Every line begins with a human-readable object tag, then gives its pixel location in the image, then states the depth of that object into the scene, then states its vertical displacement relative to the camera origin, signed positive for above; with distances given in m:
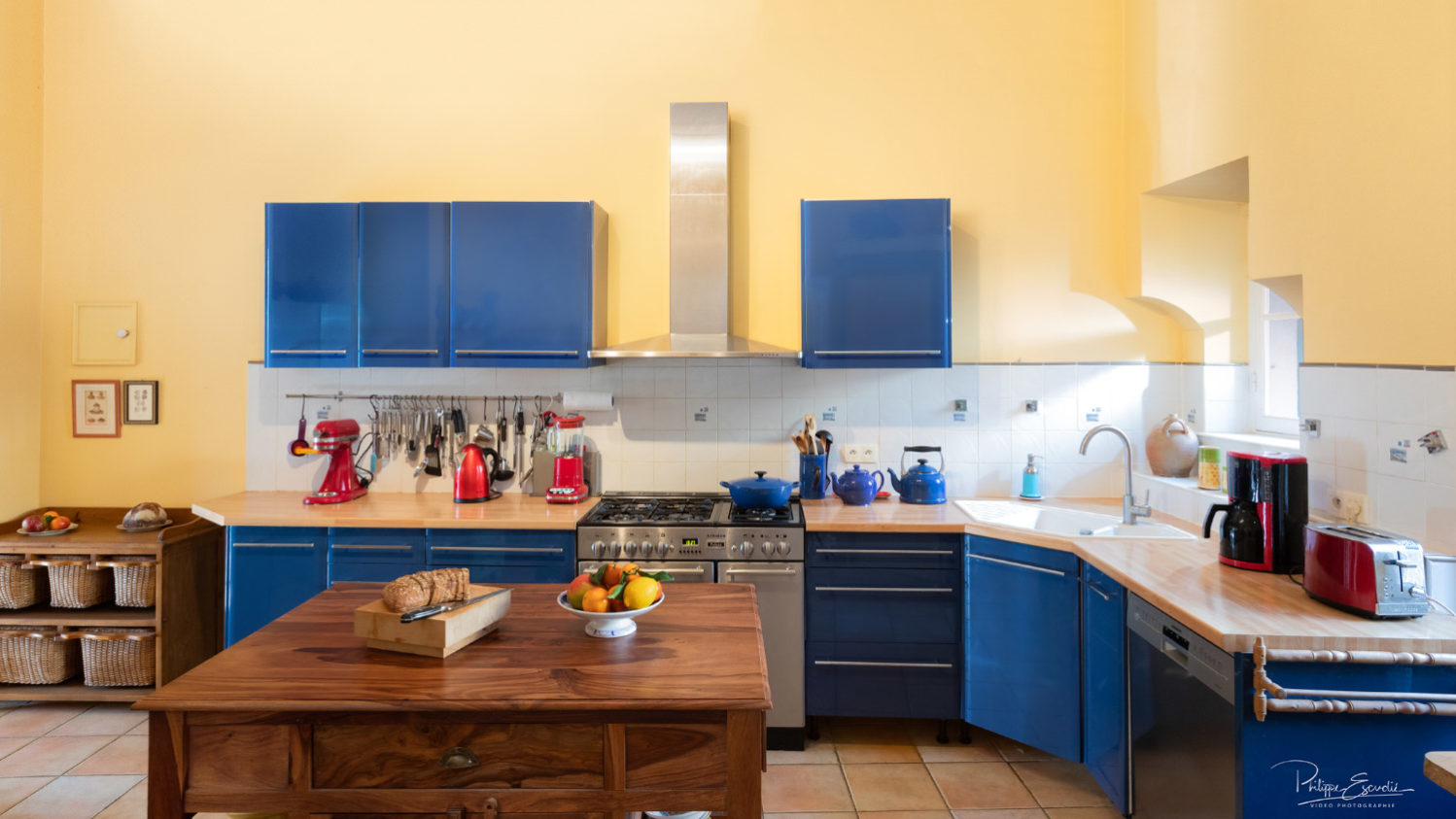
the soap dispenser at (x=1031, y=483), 3.69 -0.31
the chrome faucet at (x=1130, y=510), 3.24 -0.37
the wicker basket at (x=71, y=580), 3.46 -0.69
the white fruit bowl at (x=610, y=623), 1.83 -0.47
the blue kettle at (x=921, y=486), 3.60 -0.31
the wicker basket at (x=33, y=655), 3.44 -1.00
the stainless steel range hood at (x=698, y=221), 3.70 +0.87
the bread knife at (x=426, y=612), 1.75 -0.42
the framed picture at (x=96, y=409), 3.97 +0.03
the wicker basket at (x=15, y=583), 3.46 -0.70
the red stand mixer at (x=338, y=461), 3.58 -0.20
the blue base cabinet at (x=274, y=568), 3.34 -0.62
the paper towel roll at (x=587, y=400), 3.78 +0.07
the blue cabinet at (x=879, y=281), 3.45 +0.56
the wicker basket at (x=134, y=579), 3.44 -0.68
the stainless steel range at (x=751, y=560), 3.19 -0.56
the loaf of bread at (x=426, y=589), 1.78 -0.38
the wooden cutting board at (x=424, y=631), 1.73 -0.46
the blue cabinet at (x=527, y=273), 3.52 +0.60
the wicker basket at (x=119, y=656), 3.42 -1.00
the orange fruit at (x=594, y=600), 1.84 -0.41
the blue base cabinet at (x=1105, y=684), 2.53 -0.86
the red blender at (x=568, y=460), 3.62 -0.20
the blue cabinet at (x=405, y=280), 3.54 +0.58
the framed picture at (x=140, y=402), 3.96 +0.06
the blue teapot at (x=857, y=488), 3.54 -0.31
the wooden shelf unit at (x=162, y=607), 3.44 -0.83
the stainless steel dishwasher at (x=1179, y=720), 1.93 -0.78
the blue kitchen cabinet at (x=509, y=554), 3.26 -0.55
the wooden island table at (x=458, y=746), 1.53 -0.62
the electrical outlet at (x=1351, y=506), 2.36 -0.27
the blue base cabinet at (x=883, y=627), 3.19 -0.82
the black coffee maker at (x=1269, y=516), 2.39 -0.30
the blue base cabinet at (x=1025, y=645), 2.87 -0.84
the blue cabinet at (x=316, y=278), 3.55 +0.59
